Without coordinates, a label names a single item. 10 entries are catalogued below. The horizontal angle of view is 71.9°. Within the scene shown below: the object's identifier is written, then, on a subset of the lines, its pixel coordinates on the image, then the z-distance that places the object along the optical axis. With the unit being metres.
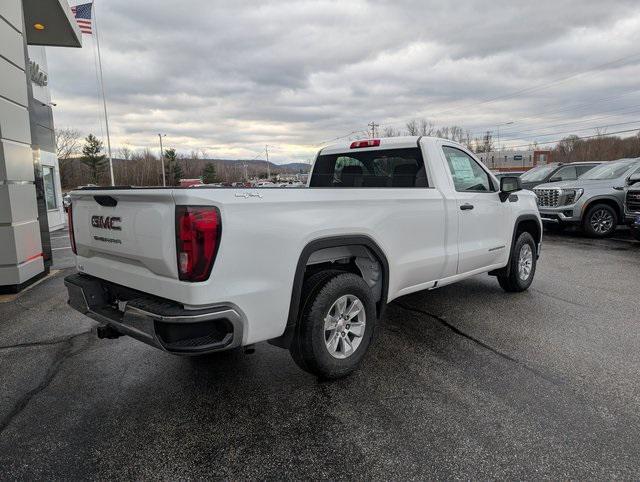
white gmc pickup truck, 2.60
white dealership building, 6.55
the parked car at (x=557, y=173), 13.73
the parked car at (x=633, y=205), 9.40
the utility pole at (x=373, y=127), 68.47
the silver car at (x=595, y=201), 10.92
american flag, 19.83
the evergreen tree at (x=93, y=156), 80.84
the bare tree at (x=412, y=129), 69.81
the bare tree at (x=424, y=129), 70.00
